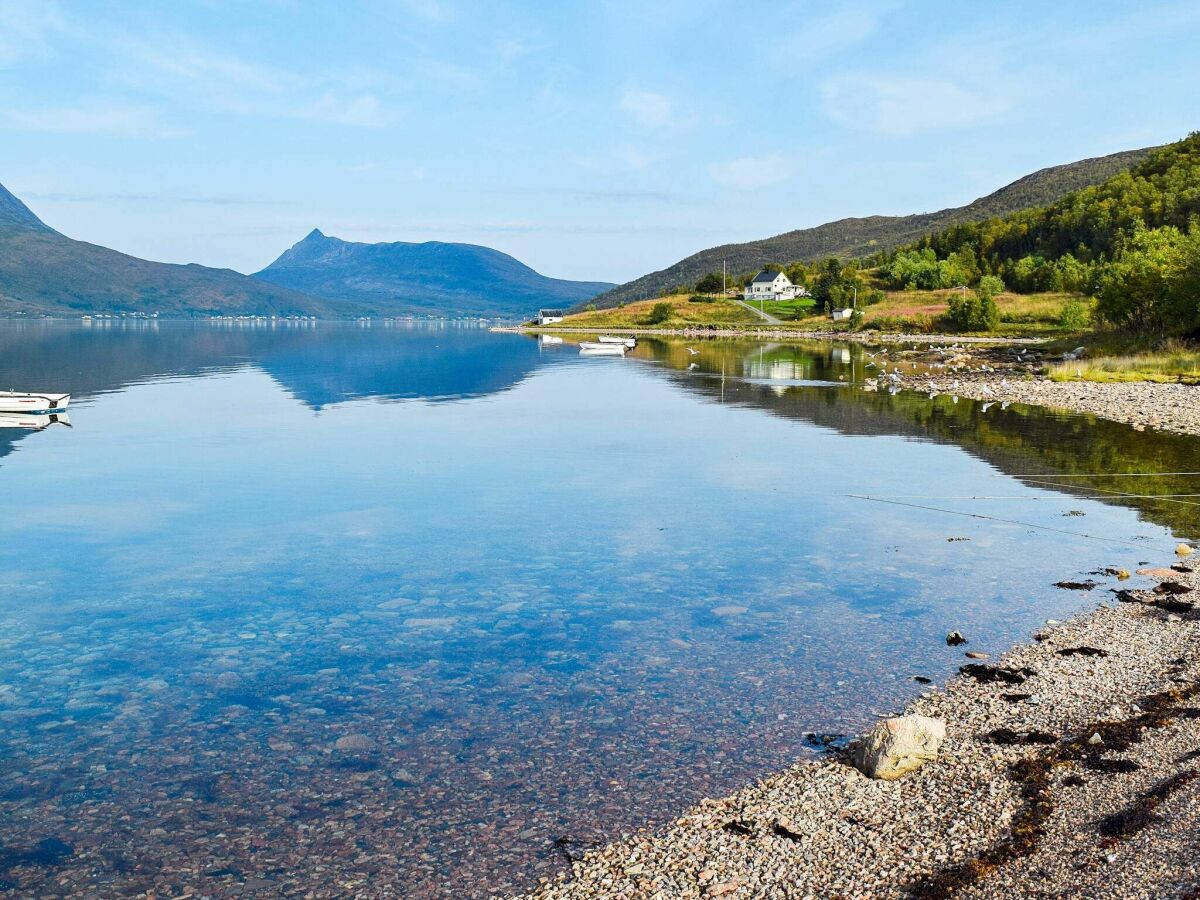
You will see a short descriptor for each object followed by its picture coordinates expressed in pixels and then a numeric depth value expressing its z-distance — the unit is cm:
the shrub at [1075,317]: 11732
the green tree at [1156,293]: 6425
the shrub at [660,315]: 19675
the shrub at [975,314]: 13462
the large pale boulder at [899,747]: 1055
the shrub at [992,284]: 15812
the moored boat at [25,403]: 4412
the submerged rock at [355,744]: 1167
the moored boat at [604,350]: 11650
